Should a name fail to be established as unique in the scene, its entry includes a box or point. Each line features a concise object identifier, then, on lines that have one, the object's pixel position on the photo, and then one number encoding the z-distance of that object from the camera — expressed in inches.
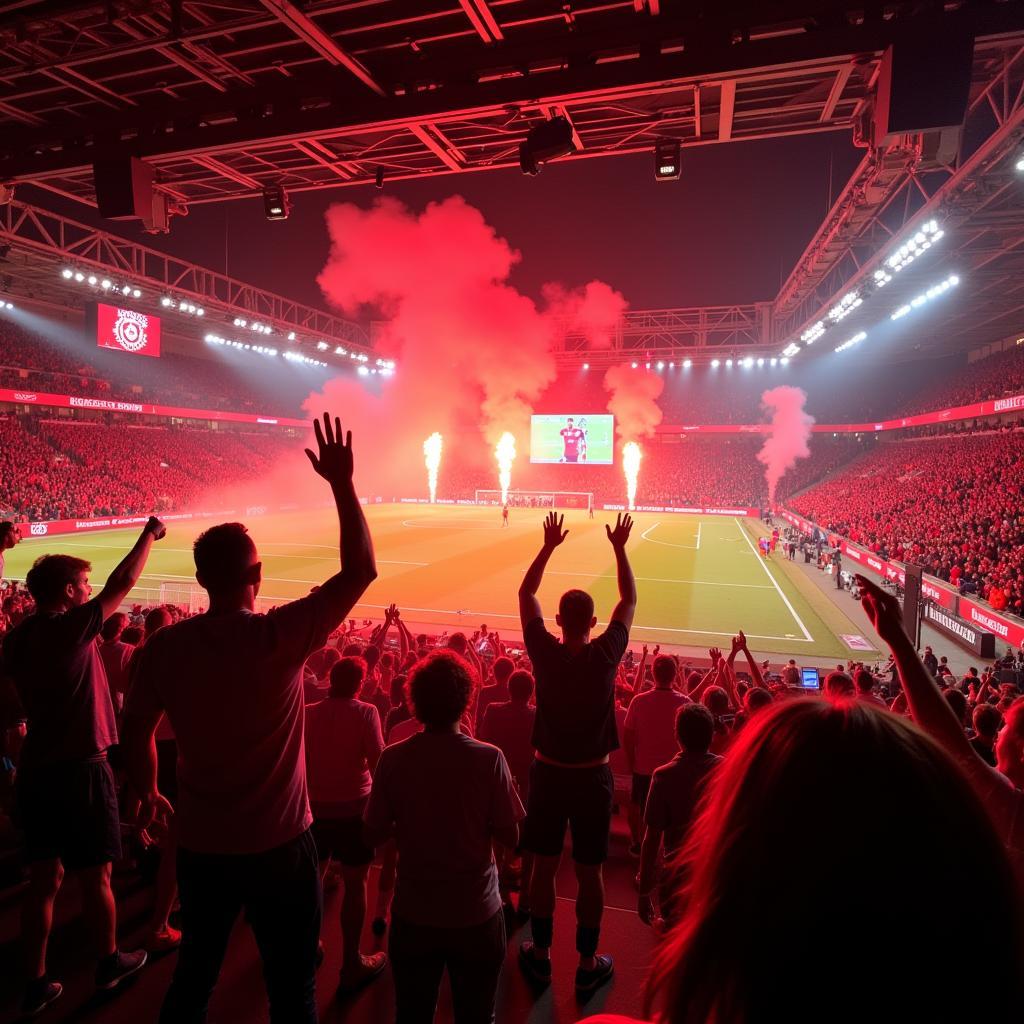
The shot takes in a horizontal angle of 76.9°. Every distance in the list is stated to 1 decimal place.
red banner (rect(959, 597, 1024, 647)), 613.3
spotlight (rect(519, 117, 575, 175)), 319.9
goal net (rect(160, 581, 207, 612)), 727.7
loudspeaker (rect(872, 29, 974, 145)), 233.8
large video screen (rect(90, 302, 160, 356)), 1451.8
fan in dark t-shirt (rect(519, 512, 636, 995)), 159.5
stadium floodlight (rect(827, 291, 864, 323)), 1237.7
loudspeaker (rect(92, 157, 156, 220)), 350.0
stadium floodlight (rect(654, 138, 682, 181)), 353.1
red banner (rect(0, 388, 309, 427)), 1569.4
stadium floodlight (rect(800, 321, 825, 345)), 1548.0
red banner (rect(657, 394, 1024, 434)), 1300.4
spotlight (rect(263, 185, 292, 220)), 428.5
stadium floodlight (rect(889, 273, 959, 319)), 1163.4
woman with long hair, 34.8
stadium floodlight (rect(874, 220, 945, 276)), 840.9
